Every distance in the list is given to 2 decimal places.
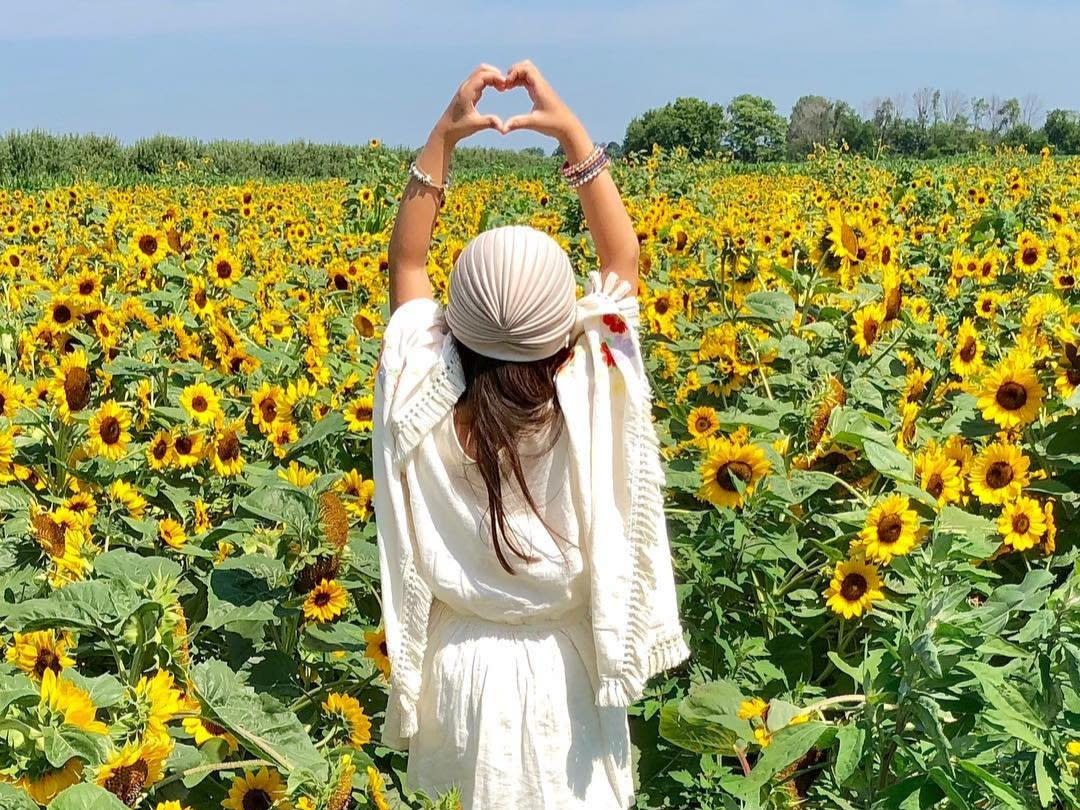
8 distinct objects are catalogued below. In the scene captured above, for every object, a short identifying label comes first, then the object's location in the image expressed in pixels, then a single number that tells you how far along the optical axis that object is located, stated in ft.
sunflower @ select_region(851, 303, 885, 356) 8.86
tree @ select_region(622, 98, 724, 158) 161.38
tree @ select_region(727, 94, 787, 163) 195.62
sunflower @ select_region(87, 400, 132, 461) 8.09
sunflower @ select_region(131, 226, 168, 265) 13.46
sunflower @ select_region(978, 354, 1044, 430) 7.48
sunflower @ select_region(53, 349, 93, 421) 8.08
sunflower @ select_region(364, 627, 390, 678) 5.75
